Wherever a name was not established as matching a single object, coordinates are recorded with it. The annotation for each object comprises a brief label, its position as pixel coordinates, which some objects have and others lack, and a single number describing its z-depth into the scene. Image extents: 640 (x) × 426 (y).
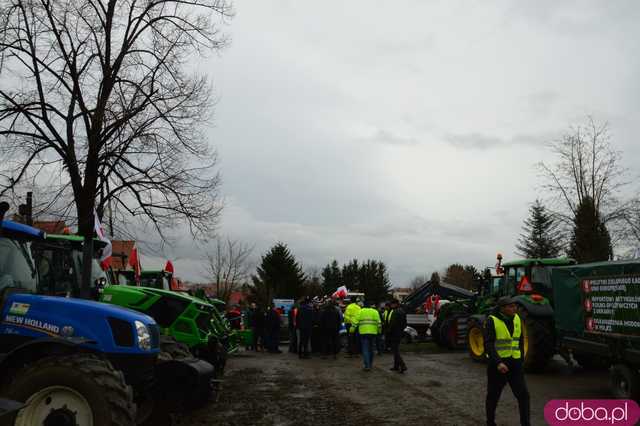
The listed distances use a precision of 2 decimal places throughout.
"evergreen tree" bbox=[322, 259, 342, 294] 75.19
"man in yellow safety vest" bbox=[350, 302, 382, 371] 14.05
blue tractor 5.40
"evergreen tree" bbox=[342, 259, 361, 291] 75.75
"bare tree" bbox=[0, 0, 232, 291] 17.09
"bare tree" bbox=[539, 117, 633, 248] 35.88
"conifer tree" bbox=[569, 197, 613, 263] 35.38
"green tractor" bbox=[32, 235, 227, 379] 8.41
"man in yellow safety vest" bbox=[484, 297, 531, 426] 7.43
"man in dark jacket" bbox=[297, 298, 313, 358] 17.88
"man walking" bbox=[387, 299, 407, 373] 13.60
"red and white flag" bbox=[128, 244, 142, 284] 12.63
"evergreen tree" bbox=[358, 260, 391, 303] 74.06
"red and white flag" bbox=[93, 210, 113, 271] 9.97
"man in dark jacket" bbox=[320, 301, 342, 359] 18.12
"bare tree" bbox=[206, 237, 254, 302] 55.38
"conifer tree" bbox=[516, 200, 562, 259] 50.38
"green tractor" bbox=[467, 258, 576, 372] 12.66
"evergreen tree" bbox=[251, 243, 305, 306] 56.31
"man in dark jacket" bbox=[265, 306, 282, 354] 20.11
